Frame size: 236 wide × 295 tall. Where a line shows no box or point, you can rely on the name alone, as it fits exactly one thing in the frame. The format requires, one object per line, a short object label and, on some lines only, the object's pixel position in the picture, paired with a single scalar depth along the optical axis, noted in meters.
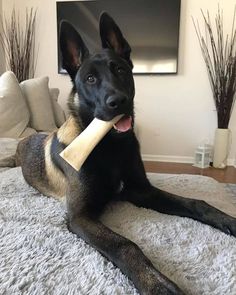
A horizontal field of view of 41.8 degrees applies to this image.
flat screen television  3.51
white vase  3.44
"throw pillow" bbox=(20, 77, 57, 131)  2.77
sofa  2.57
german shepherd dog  0.96
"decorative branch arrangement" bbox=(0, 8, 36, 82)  3.80
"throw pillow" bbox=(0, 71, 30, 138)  2.56
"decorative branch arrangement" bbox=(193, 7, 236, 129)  3.32
